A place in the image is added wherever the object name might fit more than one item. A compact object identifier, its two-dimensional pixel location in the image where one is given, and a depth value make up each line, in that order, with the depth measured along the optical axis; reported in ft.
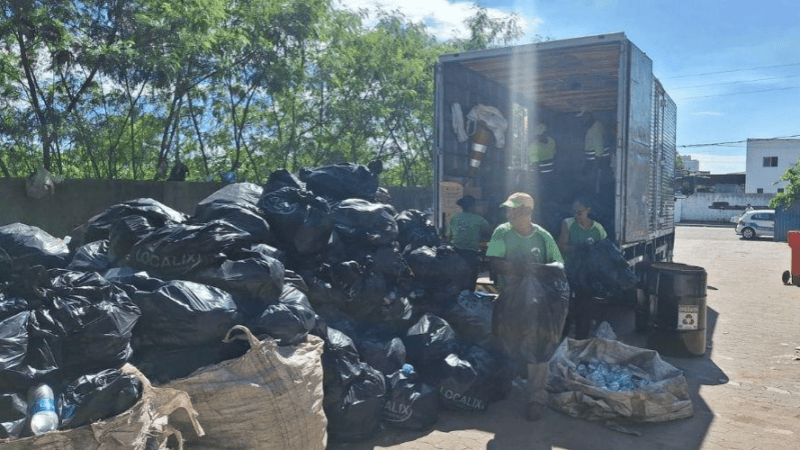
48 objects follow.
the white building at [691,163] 221.01
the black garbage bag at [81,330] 9.46
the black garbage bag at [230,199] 14.07
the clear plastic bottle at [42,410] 8.21
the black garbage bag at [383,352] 13.70
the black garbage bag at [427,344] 14.69
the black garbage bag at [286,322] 10.94
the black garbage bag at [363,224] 16.05
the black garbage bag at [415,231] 18.15
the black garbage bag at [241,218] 13.56
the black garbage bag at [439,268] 16.87
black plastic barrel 19.19
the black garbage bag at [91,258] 13.02
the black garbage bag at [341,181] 17.61
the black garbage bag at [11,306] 9.48
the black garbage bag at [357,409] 12.21
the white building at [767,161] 149.59
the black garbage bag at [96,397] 8.41
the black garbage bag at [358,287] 14.43
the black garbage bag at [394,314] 15.15
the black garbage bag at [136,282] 11.12
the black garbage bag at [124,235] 13.21
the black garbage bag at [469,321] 16.57
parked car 83.20
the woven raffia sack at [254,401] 9.89
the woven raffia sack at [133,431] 7.93
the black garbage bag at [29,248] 11.85
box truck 21.48
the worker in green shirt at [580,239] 19.44
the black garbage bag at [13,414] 8.25
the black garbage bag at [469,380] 14.16
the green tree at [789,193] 75.61
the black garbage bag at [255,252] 12.53
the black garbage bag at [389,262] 15.74
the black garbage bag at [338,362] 12.25
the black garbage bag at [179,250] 12.08
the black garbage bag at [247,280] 11.77
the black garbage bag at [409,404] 13.17
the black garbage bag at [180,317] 10.52
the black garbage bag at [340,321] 13.88
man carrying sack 14.29
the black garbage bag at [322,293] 14.01
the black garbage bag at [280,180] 16.42
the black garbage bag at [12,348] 8.63
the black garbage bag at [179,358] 10.29
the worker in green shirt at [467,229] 21.45
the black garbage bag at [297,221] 14.38
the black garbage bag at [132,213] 14.11
